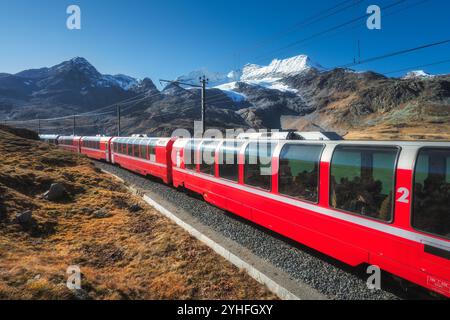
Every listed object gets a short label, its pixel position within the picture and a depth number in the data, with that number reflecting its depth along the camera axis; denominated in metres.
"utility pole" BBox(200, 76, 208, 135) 19.27
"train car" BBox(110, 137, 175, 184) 16.00
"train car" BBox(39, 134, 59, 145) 46.09
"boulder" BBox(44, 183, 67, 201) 11.17
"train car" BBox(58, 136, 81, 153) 38.63
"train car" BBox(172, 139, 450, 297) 4.74
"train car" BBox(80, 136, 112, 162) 29.09
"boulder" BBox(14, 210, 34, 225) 8.13
